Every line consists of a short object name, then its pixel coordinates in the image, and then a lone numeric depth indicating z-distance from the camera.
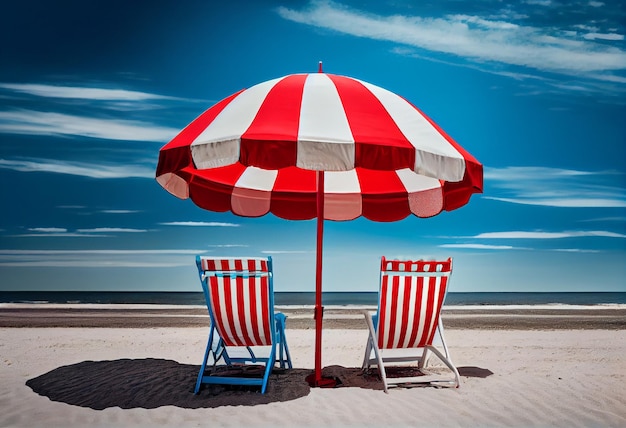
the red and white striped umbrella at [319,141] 3.49
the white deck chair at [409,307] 4.32
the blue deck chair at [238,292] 4.15
